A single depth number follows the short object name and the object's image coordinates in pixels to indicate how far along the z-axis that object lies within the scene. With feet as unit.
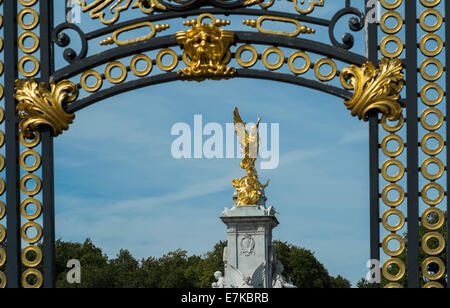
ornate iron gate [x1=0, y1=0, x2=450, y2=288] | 32.48
